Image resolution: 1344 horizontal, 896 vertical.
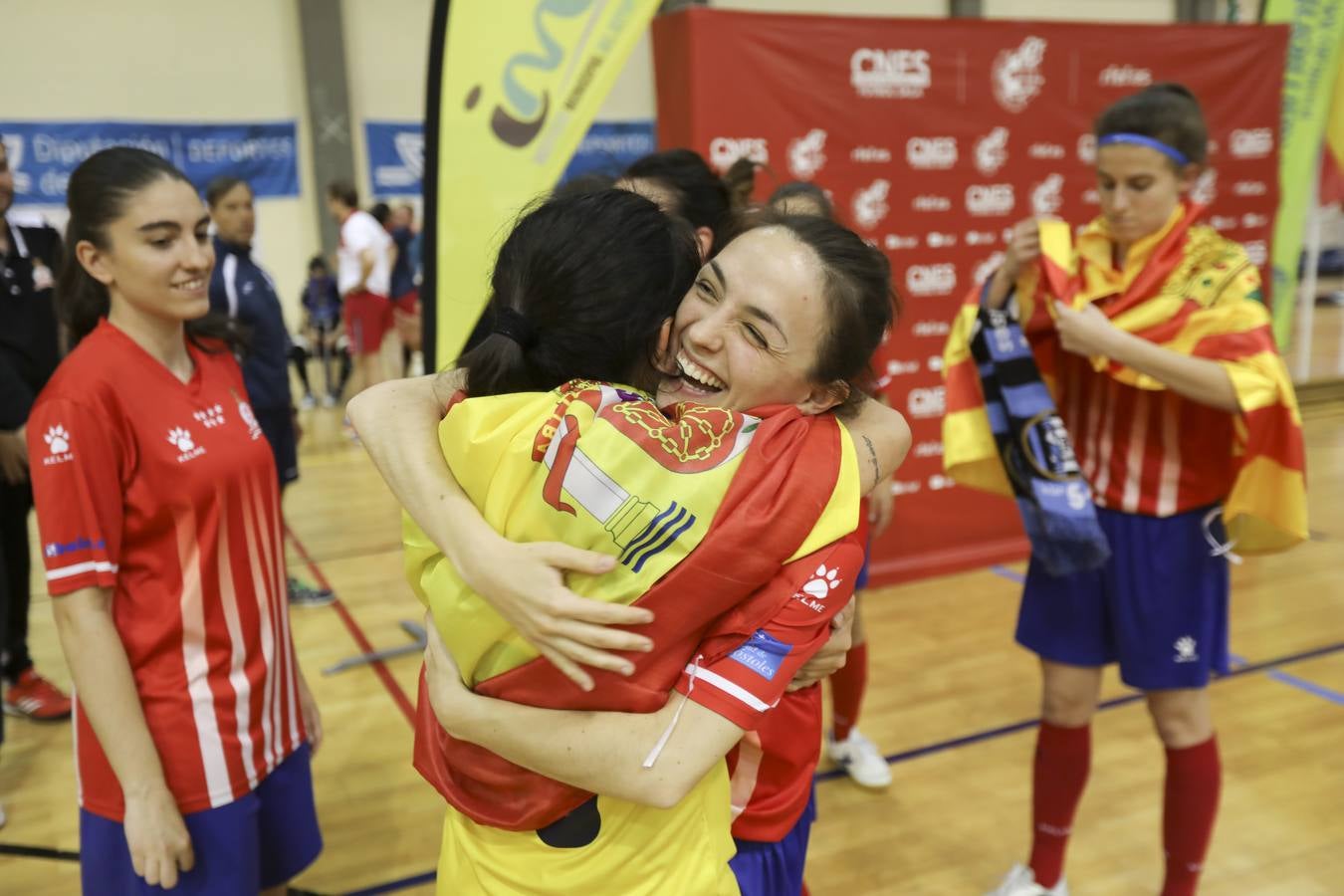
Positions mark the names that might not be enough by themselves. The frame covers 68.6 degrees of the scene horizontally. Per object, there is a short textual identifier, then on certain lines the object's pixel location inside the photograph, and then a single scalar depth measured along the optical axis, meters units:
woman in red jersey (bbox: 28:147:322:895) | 1.33
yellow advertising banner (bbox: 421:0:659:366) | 2.25
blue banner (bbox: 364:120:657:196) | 9.61
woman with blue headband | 1.78
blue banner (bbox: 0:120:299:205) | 8.24
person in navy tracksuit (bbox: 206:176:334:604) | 3.31
